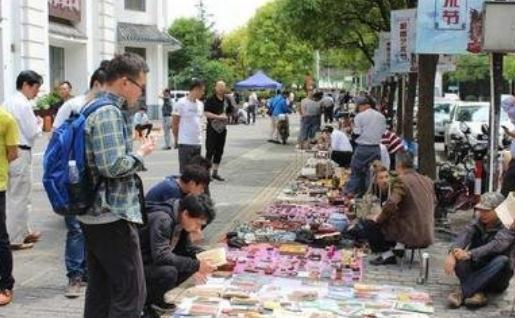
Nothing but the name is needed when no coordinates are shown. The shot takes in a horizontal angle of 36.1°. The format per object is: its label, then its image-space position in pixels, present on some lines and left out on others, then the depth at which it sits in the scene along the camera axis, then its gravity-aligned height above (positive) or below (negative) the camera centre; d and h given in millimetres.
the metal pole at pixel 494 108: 8773 -142
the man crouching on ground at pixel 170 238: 5309 -1001
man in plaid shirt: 4305 -546
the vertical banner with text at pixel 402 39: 13734 +986
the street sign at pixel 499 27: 8062 +705
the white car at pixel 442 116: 26438 -725
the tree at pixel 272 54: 57759 +2973
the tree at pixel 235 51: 74000 +4072
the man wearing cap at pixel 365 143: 11516 -717
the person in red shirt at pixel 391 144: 12110 -760
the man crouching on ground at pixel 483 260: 6633 -1391
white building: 24406 +2130
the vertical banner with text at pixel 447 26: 8719 +768
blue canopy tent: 40969 +488
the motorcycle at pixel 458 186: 10398 -1243
